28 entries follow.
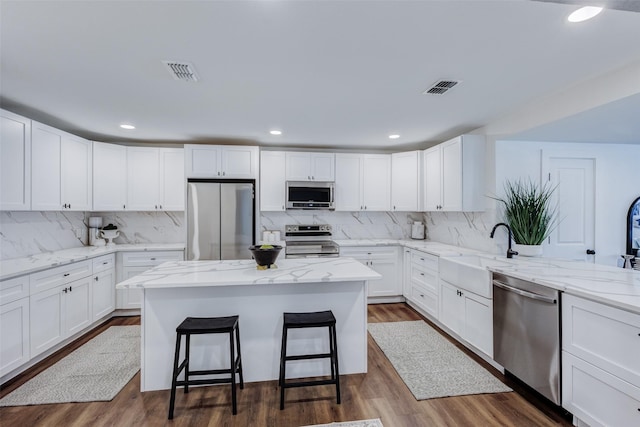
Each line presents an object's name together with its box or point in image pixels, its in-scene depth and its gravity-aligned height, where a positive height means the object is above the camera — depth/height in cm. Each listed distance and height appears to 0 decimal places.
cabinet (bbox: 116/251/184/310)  389 -76
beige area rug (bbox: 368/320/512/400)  230 -141
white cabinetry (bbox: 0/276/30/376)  227 -93
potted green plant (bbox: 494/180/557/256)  302 +0
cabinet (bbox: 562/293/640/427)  160 -91
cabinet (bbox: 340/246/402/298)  437 -79
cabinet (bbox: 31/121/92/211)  295 +48
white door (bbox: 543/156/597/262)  337 +9
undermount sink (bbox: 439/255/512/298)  264 -60
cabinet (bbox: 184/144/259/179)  412 +74
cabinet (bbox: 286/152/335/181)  450 +73
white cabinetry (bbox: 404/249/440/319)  356 -92
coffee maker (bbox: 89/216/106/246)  404 -29
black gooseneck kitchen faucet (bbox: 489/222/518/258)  302 -25
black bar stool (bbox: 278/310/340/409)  206 -95
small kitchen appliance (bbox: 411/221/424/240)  484 -31
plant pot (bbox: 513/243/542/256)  302 -39
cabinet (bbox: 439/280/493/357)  262 -104
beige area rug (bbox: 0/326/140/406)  220 -143
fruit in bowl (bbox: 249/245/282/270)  240 -36
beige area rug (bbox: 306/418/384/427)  190 -141
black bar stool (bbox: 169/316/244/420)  199 -90
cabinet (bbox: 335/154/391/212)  462 +50
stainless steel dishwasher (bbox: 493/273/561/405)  201 -92
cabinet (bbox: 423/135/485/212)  347 +49
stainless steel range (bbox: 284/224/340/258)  422 -48
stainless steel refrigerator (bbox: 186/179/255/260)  400 -13
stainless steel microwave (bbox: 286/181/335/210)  444 +27
